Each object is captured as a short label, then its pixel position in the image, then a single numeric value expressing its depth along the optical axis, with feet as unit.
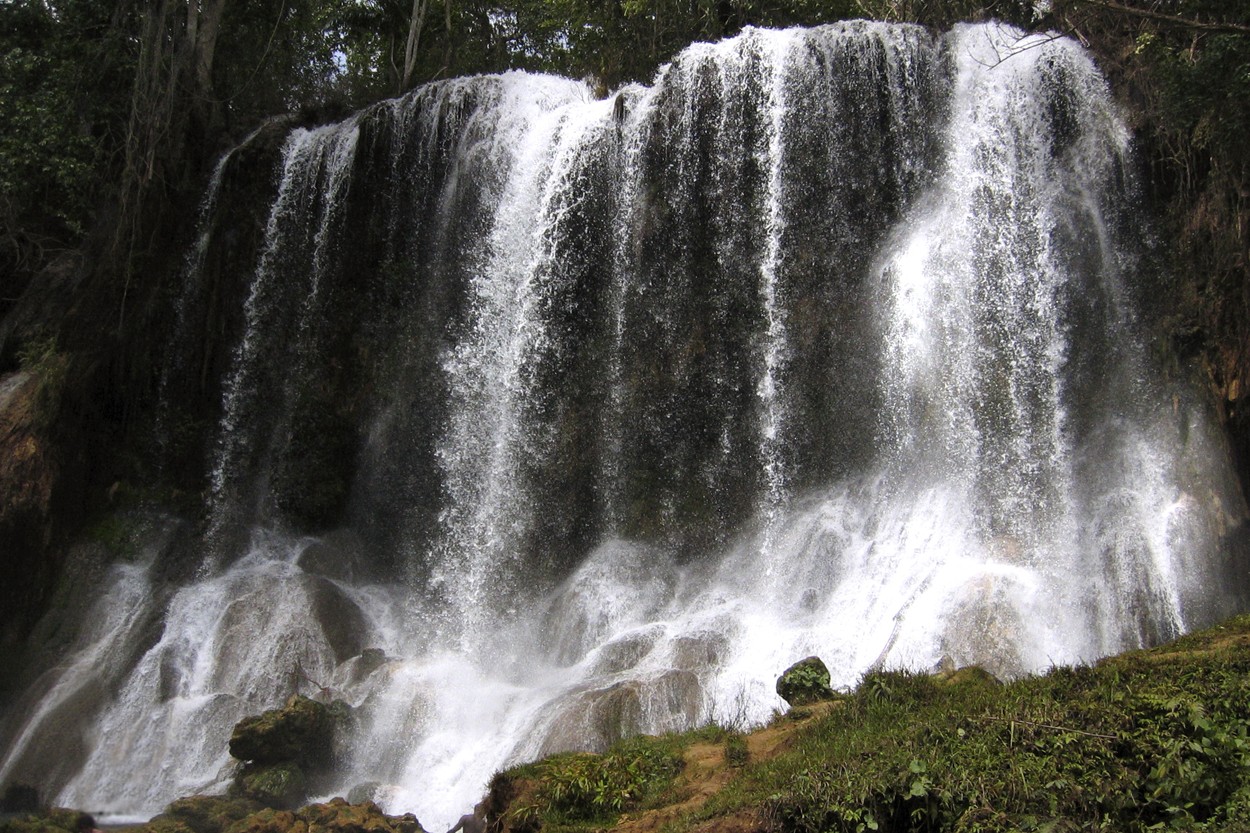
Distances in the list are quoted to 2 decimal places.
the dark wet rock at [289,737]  34.88
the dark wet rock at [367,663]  40.40
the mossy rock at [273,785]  33.88
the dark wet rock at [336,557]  47.70
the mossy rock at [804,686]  26.25
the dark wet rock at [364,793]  33.37
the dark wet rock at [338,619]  42.58
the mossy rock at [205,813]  31.30
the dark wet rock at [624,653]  36.55
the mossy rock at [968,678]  23.25
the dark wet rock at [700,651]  35.14
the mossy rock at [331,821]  28.91
